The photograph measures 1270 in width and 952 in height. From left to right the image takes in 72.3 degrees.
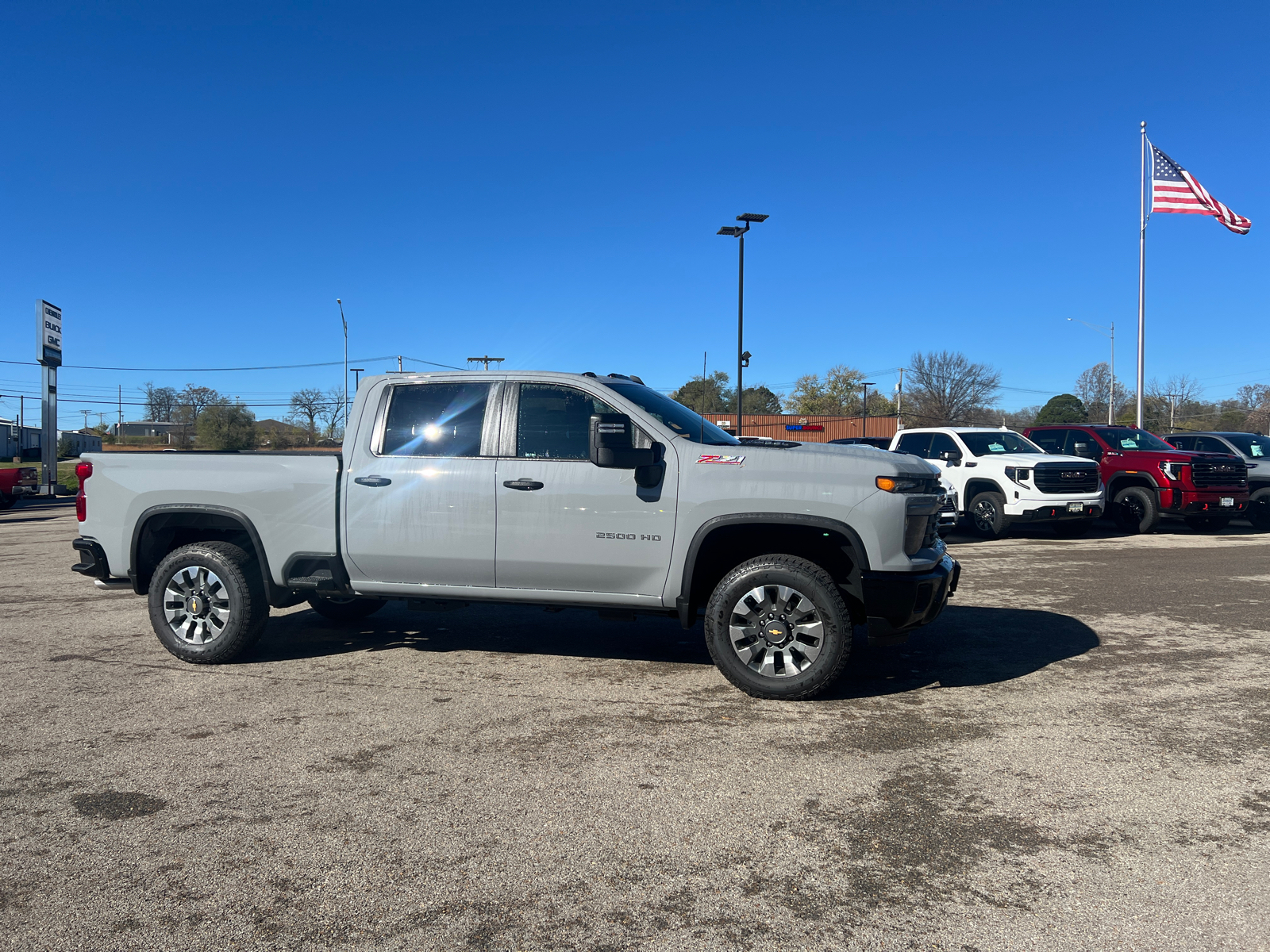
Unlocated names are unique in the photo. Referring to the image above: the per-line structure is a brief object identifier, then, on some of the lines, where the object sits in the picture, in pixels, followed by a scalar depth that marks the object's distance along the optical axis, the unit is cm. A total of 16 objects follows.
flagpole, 2684
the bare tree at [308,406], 7325
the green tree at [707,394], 7862
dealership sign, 2995
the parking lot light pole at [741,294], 2481
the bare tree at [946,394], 7769
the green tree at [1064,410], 7950
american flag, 2280
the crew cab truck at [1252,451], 1562
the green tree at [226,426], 4808
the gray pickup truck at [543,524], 505
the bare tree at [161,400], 7991
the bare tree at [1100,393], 8964
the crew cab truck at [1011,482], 1382
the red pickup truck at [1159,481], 1428
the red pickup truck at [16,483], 2216
